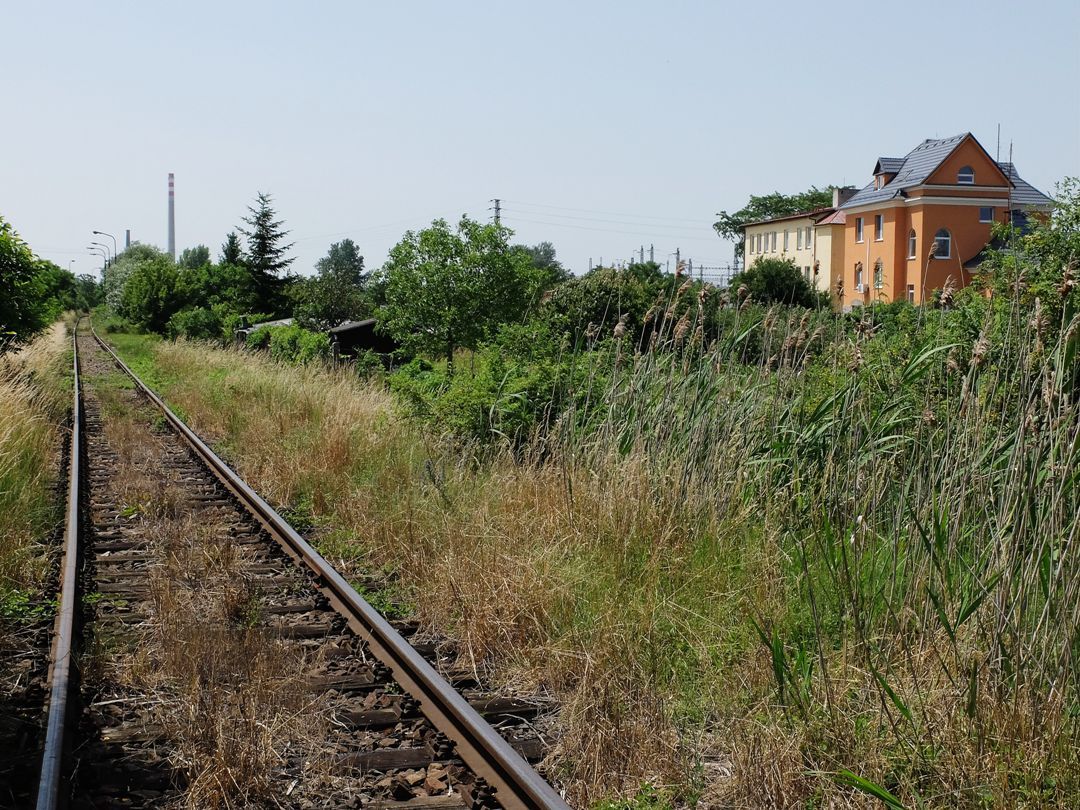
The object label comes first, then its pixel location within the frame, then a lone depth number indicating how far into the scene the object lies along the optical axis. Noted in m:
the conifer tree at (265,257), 57.53
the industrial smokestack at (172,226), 121.69
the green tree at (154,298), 55.19
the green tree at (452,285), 20.80
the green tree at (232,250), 61.18
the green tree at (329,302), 30.41
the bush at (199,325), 43.69
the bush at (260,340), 30.62
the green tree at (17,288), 16.31
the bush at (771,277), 39.06
